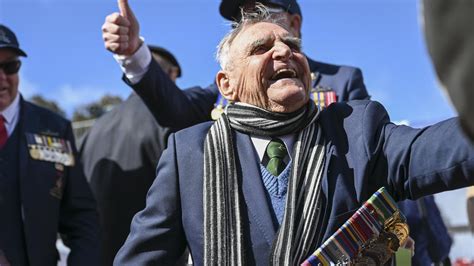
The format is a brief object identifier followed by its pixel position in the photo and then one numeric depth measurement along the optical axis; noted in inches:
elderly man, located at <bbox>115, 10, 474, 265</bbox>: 95.2
